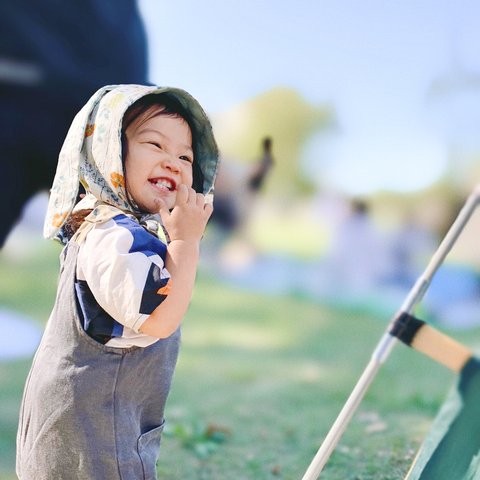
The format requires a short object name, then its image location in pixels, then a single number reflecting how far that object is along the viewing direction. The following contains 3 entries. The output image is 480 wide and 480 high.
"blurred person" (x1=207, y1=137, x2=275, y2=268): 3.88
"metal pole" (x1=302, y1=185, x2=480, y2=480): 1.40
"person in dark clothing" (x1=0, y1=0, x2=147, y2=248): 3.22
